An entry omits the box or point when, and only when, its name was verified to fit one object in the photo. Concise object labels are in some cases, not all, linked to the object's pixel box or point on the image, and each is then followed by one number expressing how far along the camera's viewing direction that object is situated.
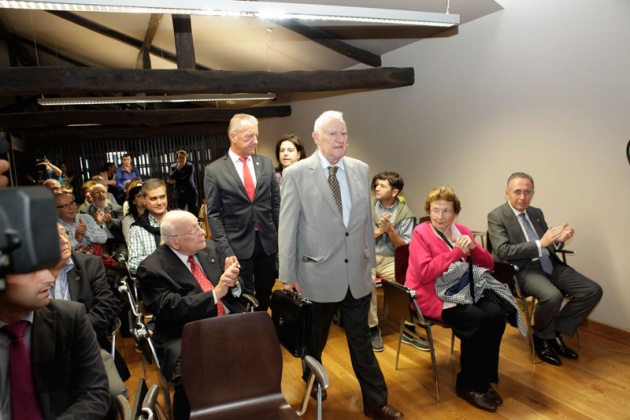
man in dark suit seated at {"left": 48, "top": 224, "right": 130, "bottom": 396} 2.41
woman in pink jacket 2.67
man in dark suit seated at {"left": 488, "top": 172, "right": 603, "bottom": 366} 3.16
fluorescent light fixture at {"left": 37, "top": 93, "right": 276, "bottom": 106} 6.55
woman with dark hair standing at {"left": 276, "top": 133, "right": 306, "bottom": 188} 4.00
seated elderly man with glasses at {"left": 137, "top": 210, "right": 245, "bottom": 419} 2.18
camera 0.59
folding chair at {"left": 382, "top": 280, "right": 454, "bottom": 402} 2.75
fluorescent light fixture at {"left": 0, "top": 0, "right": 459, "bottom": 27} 2.56
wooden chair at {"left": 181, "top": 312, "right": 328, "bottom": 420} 1.88
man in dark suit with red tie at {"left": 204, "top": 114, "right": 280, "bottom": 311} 3.10
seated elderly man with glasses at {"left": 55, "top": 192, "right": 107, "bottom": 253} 3.67
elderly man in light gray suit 2.38
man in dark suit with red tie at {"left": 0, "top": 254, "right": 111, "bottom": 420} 1.34
